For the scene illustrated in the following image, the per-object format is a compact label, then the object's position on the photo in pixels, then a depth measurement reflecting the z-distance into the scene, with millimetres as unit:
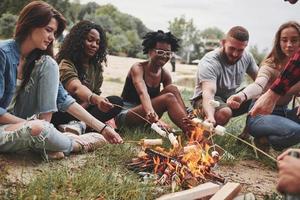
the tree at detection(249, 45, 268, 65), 23462
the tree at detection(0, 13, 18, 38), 19859
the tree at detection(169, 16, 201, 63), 31934
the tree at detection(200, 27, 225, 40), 35844
